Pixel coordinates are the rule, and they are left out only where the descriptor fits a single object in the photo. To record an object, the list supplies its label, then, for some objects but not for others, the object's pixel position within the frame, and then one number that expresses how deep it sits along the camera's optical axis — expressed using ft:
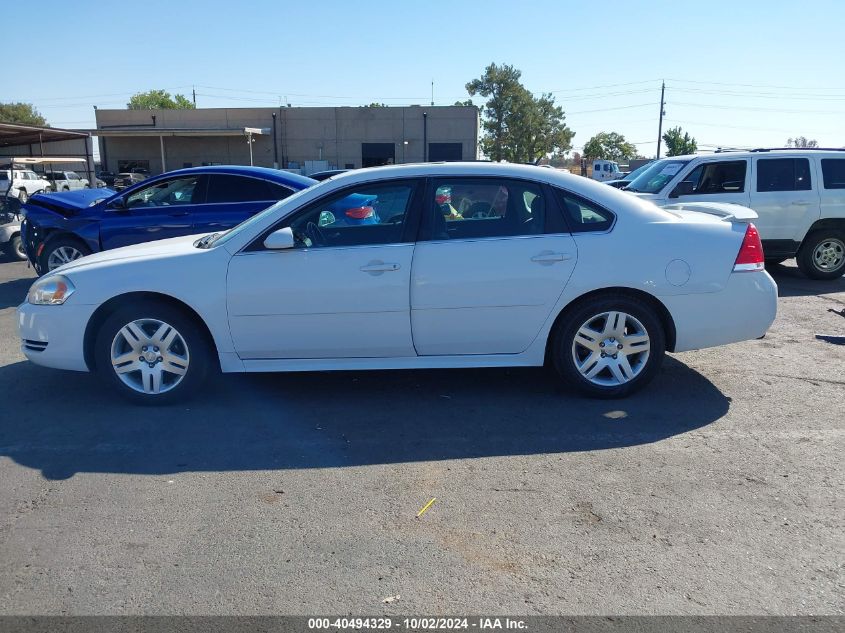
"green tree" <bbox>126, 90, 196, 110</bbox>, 327.26
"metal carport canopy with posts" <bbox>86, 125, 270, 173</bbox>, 146.51
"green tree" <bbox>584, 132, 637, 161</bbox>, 272.51
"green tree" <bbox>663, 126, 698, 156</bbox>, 202.39
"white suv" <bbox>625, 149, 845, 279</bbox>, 33.04
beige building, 161.79
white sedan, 16.17
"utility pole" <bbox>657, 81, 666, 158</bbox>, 196.28
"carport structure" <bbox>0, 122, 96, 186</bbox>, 86.74
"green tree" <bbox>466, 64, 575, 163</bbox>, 216.74
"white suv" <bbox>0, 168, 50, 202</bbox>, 100.94
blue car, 29.60
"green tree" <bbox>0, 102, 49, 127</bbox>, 250.16
